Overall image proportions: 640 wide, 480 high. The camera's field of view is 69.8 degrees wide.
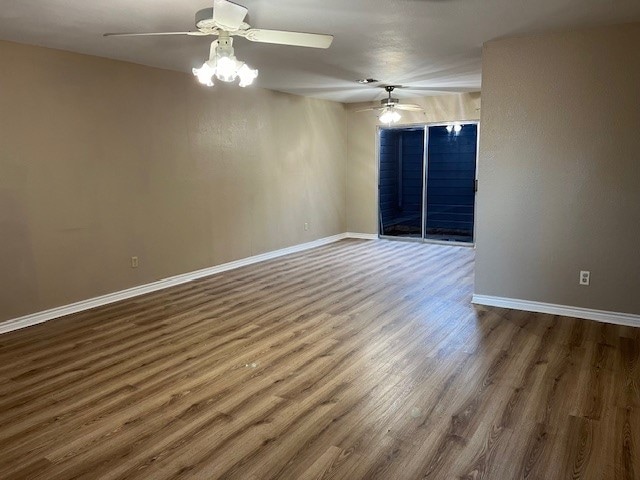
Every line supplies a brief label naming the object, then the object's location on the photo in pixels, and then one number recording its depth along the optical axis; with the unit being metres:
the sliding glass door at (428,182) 7.77
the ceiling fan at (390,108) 6.52
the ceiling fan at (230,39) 2.62
